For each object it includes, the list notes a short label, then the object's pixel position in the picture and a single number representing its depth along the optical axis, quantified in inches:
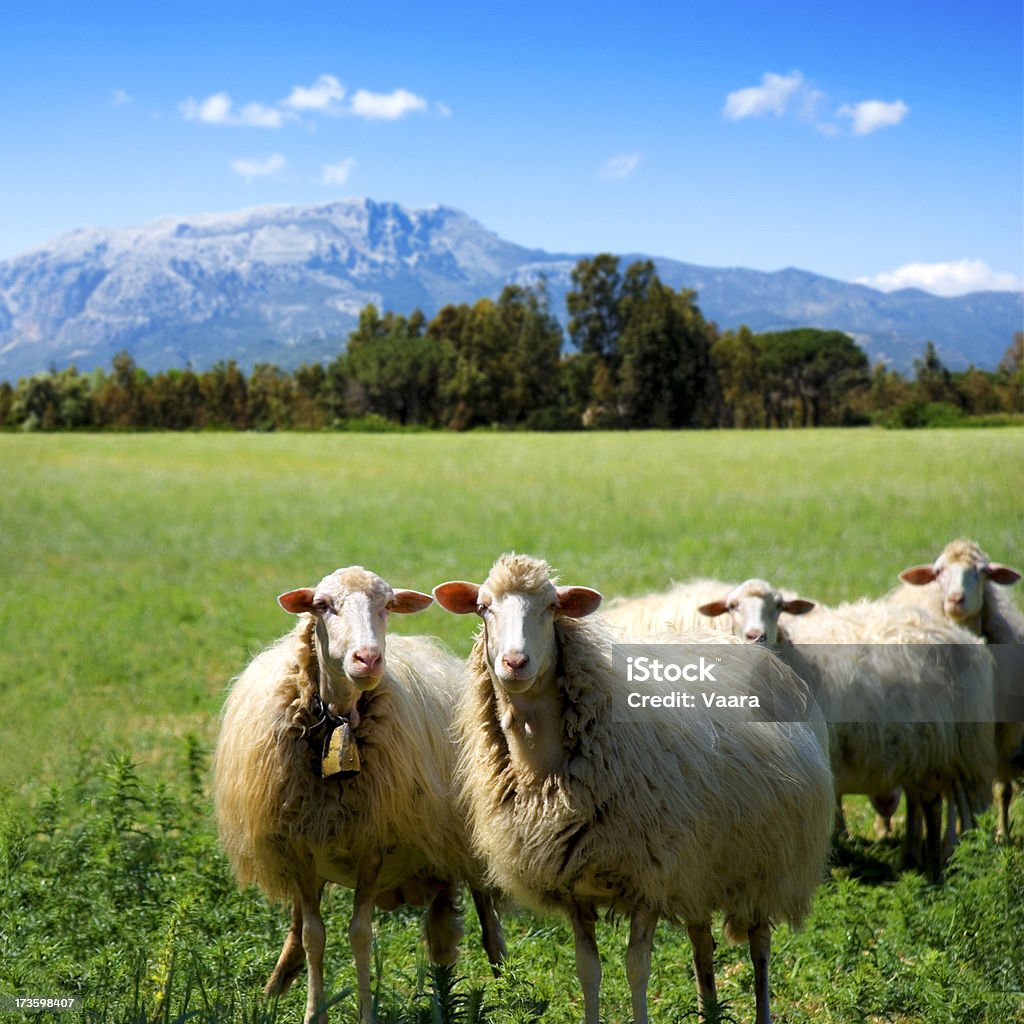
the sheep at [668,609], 322.3
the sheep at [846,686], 293.3
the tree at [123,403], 3737.7
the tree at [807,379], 3663.9
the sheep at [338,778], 208.8
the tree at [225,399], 3853.3
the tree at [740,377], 3580.2
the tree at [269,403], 3810.0
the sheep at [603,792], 180.7
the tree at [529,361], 3565.5
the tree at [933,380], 2586.1
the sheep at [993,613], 343.3
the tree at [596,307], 3976.4
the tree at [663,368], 3508.9
